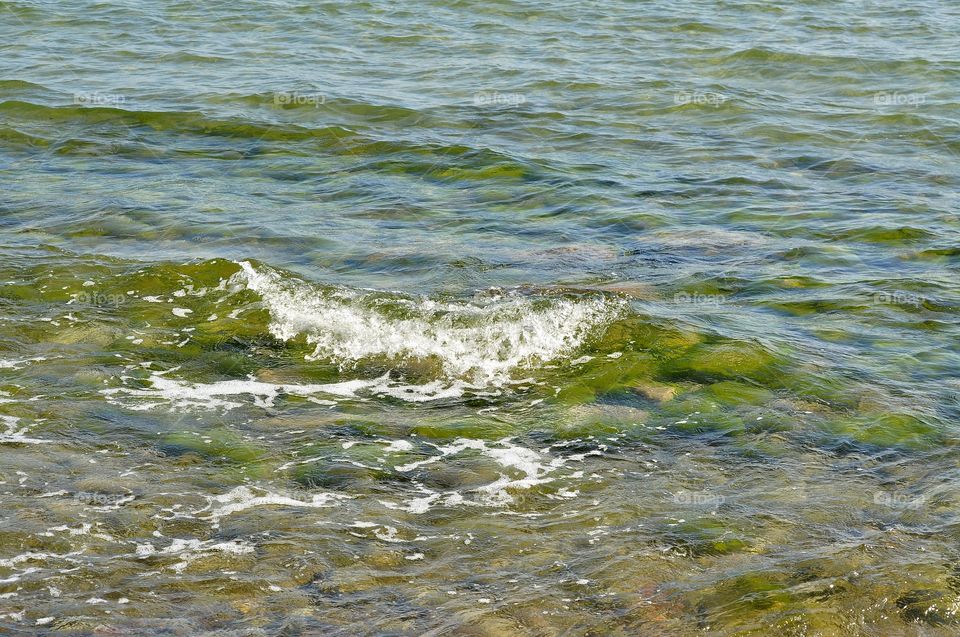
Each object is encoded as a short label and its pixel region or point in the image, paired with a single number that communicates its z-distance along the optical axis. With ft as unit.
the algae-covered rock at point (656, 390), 49.37
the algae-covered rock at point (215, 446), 42.55
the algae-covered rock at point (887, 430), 44.91
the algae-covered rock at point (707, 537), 36.91
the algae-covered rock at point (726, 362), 51.57
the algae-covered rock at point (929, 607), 33.30
